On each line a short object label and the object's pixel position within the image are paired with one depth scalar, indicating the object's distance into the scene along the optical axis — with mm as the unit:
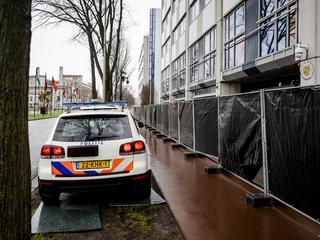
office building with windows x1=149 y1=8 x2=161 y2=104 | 74462
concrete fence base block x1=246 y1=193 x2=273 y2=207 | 4594
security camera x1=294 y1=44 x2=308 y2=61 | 9055
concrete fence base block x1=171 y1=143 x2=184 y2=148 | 12006
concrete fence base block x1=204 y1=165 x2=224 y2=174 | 7014
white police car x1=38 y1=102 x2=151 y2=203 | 4402
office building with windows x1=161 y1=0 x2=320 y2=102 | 9164
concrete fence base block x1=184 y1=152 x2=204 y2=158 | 9445
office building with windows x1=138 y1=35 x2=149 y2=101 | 84838
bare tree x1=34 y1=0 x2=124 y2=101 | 15016
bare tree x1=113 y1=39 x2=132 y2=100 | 28253
